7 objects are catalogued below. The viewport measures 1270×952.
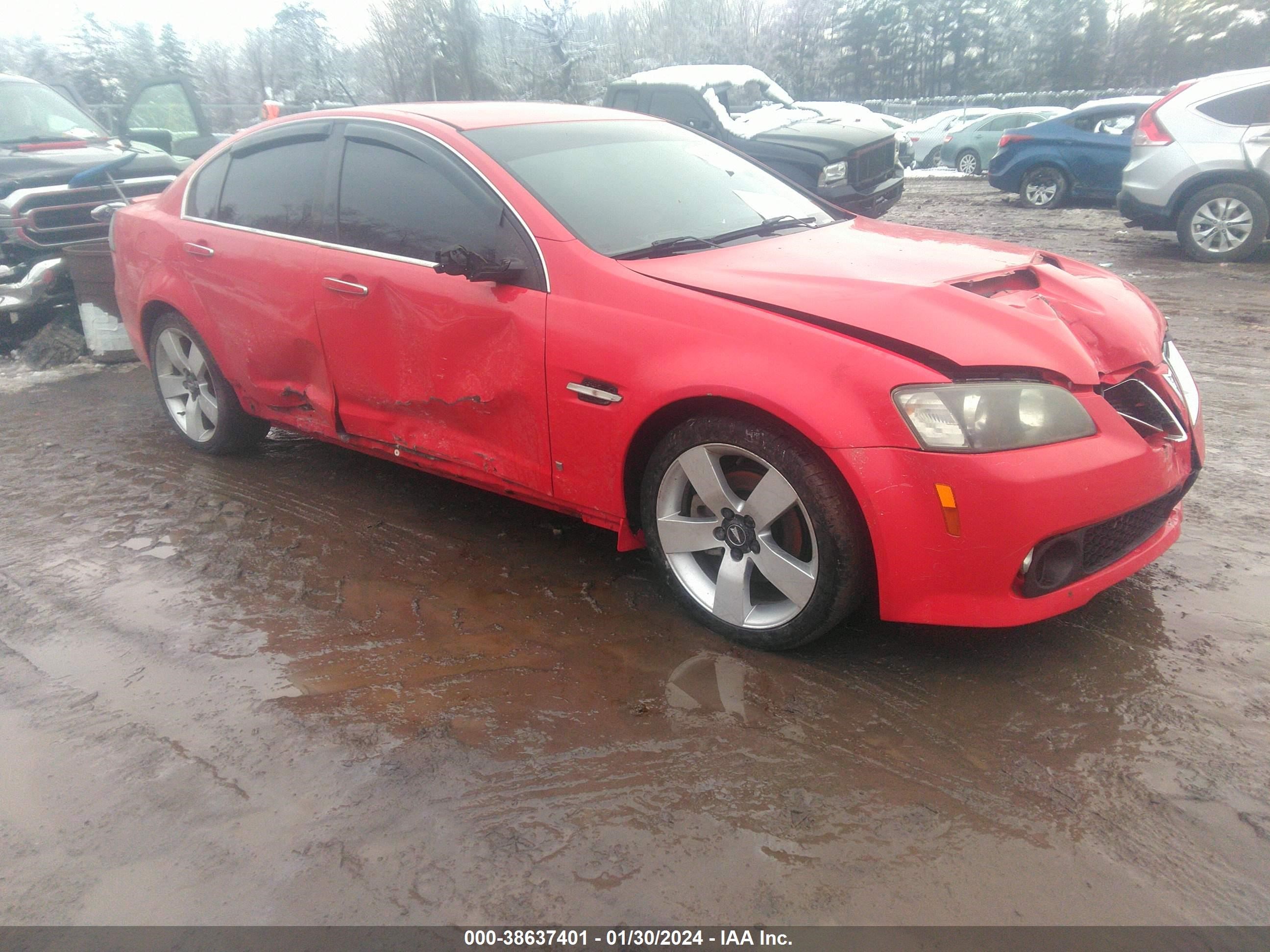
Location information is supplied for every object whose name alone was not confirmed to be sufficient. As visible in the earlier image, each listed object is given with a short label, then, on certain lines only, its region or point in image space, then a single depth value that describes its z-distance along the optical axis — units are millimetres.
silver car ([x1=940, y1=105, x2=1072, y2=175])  19281
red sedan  2533
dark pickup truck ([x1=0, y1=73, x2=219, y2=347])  7277
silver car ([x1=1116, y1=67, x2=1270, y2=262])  8703
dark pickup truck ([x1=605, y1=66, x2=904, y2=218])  9461
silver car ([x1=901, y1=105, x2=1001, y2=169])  21812
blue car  12555
